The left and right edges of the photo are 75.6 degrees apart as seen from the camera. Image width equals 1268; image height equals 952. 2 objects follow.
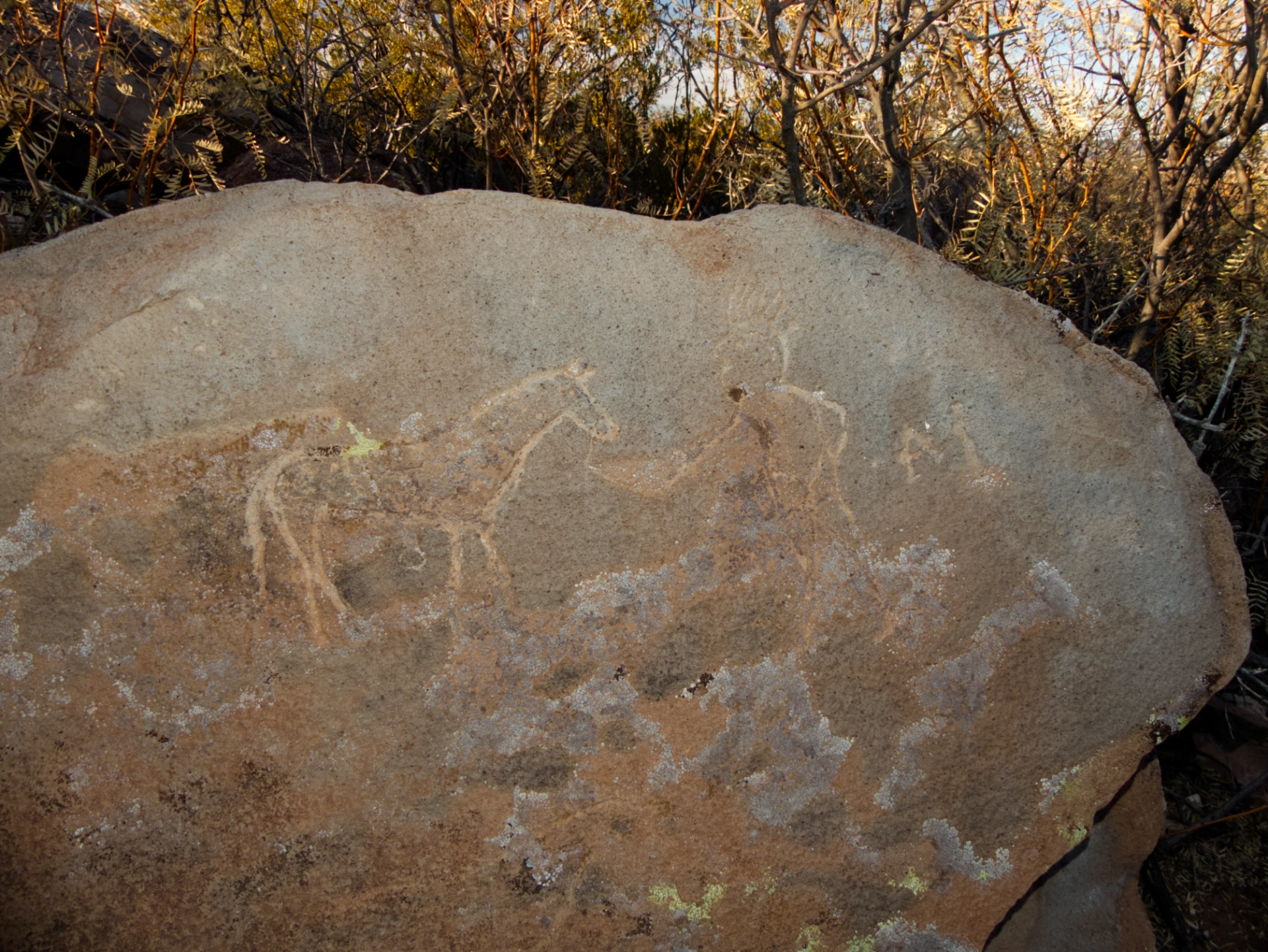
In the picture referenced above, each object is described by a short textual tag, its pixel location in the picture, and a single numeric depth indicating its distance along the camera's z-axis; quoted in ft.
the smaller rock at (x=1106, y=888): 5.06
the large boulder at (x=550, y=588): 4.40
